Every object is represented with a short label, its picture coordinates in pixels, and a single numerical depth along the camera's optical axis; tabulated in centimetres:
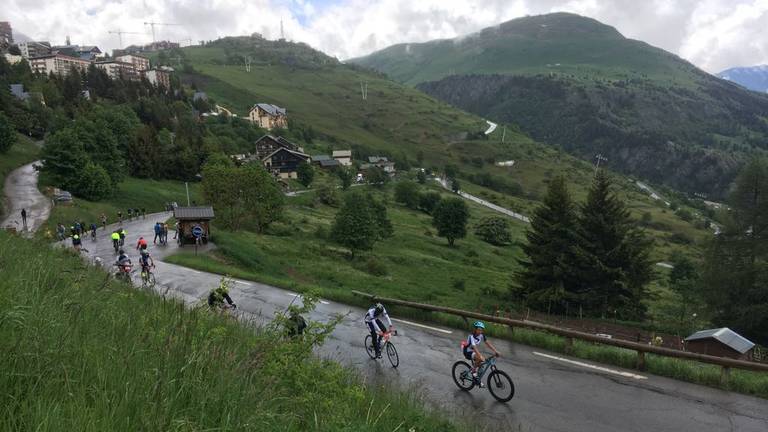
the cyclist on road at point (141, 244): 3058
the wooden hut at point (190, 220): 3741
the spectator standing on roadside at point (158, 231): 3903
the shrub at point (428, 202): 10694
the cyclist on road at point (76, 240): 2952
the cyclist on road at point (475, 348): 1204
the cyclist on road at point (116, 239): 3350
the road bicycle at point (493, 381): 1159
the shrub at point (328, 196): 9806
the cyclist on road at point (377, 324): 1450
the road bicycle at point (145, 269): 2137
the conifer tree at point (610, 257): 3716
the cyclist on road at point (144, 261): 2209
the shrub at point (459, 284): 4469
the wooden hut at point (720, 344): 2148
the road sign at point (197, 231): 3603
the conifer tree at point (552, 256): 3812
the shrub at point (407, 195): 10919
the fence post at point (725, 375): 1197
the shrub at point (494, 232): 8856
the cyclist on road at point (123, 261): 1930
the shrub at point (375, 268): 4531
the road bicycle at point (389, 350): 1430
